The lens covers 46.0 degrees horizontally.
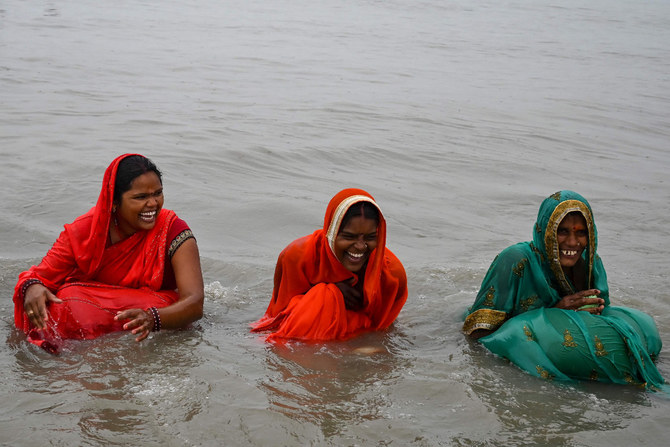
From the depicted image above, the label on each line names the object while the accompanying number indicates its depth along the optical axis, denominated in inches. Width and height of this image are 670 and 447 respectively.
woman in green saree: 164.7
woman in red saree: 175.3
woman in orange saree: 181.3
